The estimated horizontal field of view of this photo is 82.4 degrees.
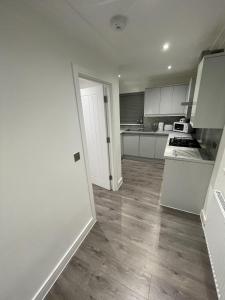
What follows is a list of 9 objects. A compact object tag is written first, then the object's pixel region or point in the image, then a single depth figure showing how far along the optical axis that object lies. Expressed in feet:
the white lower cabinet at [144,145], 11.80
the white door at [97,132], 7.12
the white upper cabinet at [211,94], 4.67
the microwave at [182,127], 11.08
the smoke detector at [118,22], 3.67
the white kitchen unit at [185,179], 5.99
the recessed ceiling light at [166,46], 5.40
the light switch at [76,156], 4.78
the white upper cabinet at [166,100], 10.89
